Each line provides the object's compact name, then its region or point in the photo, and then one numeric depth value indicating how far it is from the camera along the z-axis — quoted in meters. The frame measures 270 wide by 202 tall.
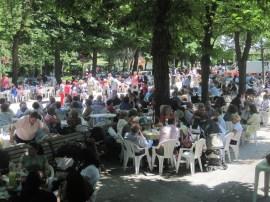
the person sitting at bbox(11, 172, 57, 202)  6.28
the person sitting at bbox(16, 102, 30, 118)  16.19
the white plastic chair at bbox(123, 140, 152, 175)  11.86
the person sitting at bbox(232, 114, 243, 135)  13.68
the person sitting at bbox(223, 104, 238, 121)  15.56
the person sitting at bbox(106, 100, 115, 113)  18.30
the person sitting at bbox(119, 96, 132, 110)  18.20
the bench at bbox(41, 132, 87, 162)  10.99
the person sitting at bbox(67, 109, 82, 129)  13.15
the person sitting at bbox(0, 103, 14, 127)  15.64
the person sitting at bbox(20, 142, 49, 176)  8.18
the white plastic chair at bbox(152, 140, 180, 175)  11.73
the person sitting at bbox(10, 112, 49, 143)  11.77
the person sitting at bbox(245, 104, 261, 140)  15.56
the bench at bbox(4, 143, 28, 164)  9.98
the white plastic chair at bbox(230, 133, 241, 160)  13.54
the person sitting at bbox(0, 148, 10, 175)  9.01
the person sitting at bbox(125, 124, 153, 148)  11.97
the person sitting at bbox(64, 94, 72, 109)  18.82
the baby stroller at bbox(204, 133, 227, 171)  12.13
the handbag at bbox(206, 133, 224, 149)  12.17
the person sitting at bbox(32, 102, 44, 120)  15.30
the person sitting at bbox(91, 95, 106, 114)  18.11
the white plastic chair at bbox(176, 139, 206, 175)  11.74
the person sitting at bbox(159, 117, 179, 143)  11.88
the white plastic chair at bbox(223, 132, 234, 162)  12.96
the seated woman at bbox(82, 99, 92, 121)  17.10
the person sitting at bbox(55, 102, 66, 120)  16.65
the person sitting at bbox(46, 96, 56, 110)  16.60
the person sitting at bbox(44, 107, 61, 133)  13.84
